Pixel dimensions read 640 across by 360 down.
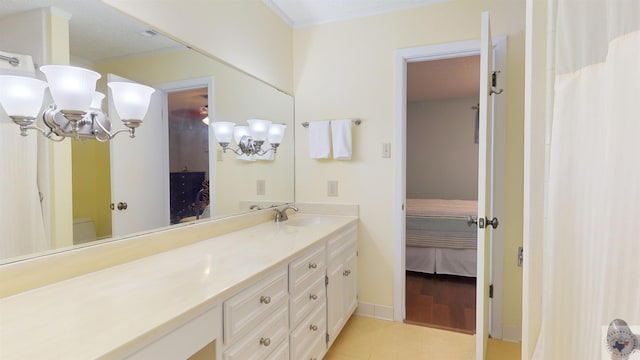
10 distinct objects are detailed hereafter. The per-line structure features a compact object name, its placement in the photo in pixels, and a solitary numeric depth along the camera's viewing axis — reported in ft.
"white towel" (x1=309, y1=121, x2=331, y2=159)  8.32
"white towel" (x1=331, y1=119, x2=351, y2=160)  8.08
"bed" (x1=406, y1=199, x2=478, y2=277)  10.33
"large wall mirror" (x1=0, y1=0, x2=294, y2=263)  3.77
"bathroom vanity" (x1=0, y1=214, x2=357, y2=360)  2.37
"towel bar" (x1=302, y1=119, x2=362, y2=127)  8.17
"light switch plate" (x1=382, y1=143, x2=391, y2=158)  7.89
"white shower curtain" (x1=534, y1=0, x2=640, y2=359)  2.09
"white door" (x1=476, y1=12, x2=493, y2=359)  5.26
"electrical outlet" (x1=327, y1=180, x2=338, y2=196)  8.47
